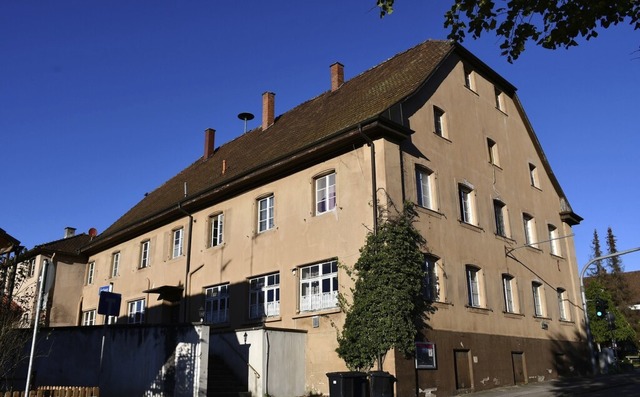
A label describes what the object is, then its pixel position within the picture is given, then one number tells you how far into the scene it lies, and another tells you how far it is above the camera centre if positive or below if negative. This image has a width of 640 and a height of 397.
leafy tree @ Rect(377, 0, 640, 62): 8.20 +4.91
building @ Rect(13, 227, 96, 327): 31.41 +5.10
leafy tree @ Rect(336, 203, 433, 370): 15.80 +1.85
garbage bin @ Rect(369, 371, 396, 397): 14.36 -0.43
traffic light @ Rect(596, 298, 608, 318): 24.77 +2.35
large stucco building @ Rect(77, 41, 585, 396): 17.72 +5.13
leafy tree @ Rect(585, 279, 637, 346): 45.50 +3.15
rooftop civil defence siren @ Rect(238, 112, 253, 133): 31.44 +13.46
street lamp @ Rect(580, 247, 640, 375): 24.95 +1.68
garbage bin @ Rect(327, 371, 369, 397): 13.70 -0.39
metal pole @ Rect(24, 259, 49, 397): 9.11 +1.05
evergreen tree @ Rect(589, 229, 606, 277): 71.54 +13.07
